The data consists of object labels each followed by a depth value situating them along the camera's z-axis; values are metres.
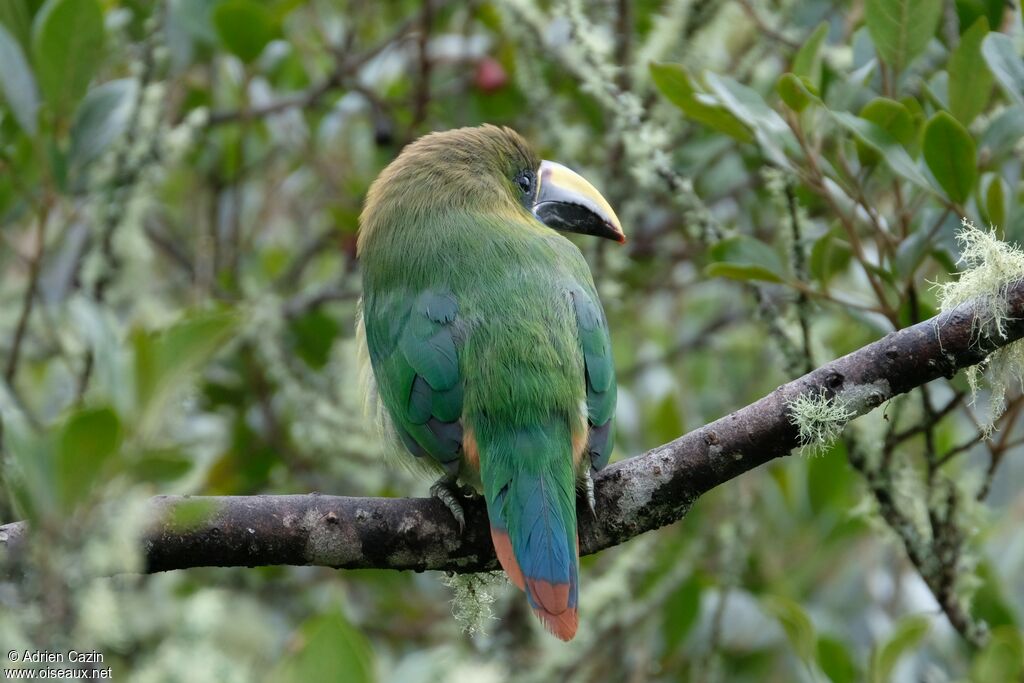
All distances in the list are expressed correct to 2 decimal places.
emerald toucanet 4.74
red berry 8.54
